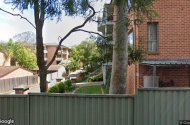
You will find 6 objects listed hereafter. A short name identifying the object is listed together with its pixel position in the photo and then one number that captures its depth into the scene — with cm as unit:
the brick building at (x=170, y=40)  689
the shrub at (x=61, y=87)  1177
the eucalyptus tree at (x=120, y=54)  440
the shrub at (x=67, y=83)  1405
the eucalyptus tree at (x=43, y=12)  378
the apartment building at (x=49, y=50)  4381
